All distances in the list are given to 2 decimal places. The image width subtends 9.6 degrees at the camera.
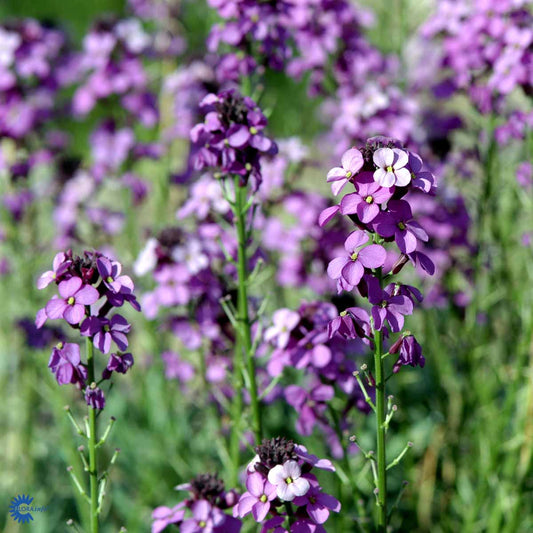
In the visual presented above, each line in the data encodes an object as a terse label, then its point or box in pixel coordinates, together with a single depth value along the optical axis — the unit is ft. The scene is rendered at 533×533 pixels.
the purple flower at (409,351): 4.05
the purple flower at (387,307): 4.02
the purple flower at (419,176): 4.02
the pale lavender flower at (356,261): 3.99
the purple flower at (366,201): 3.99
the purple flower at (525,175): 4.85
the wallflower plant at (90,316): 4.07
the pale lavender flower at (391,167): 3.98
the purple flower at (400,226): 4.00
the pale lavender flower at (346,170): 4.02
